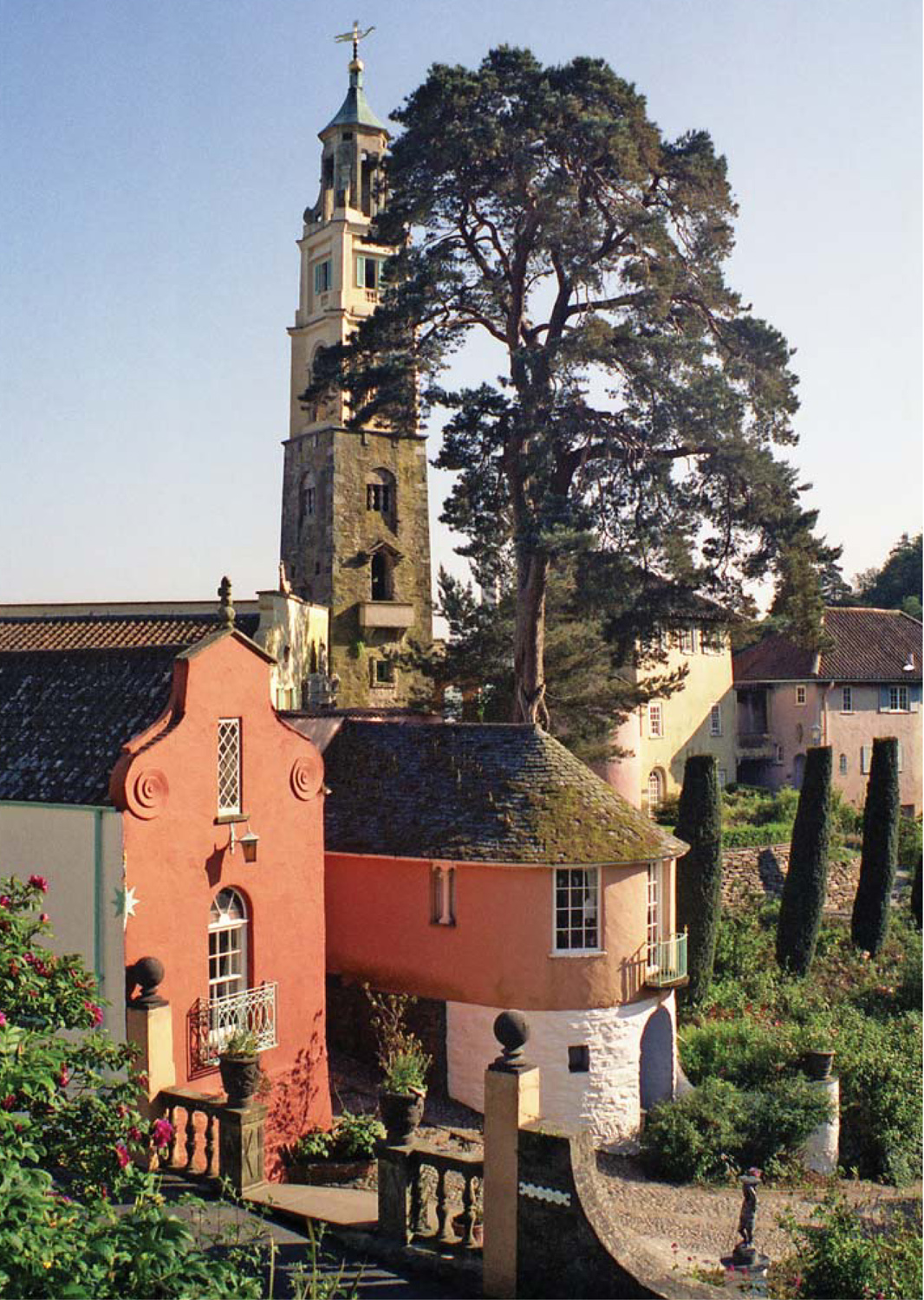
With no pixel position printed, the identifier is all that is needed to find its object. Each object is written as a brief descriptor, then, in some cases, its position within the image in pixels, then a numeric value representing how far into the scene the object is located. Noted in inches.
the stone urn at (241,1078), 533.0
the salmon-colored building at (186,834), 632.4
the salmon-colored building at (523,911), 814.5
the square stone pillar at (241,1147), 525.0
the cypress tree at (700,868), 1094.4
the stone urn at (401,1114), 506.6
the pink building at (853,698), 1934.1
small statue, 625.6
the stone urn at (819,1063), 848.3
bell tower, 1830.7
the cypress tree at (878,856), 1273.4
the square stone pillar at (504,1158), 464.1
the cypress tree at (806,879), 1195.9
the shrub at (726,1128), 780.0
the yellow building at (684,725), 1892.2
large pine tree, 1077.1
